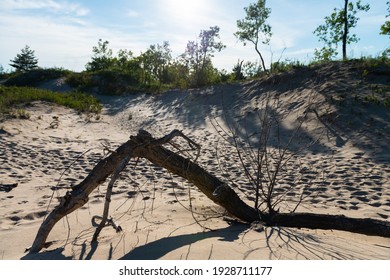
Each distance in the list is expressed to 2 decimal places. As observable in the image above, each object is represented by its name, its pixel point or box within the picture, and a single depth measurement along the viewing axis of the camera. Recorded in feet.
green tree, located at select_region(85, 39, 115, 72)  98.58
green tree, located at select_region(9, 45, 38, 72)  149.89
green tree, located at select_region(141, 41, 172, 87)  89.25
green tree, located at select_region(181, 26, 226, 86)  65.26
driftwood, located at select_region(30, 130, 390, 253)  11.08
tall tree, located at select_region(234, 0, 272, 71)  60.49
